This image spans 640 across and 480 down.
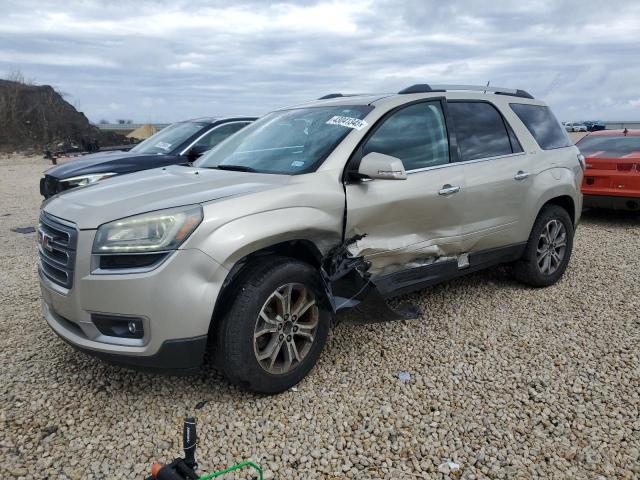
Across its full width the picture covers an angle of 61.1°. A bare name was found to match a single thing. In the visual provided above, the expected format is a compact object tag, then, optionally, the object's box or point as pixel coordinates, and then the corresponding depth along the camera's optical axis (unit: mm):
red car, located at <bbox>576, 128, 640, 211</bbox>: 7914
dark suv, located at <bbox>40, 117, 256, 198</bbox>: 6719
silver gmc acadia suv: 2836
